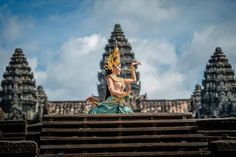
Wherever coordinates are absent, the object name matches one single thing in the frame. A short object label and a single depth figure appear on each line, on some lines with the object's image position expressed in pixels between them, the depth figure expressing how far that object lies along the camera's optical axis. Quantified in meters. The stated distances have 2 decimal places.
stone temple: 9.06
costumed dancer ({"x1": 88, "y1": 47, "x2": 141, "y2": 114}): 15.34
